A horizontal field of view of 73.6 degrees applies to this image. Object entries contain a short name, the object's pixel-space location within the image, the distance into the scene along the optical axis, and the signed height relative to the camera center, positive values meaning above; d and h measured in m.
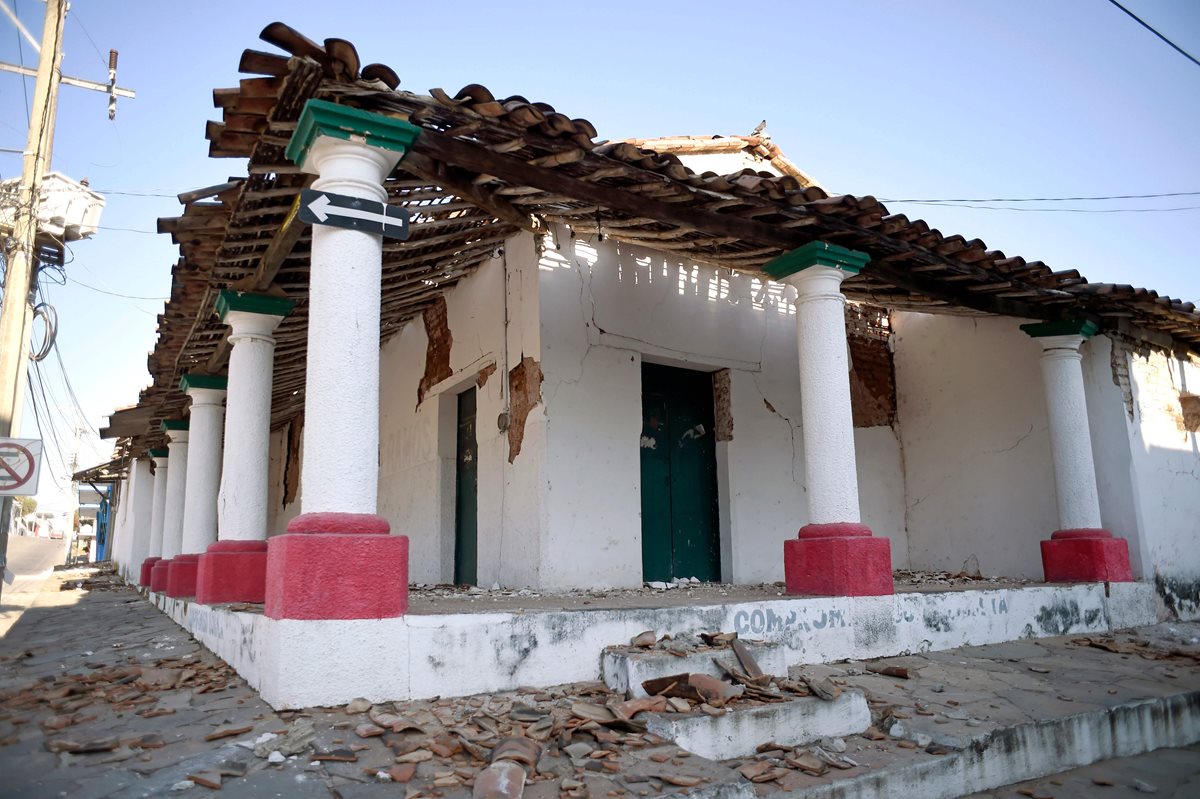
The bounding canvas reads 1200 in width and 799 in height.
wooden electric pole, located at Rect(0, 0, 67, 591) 9.88 +3.70
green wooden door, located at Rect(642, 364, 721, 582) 7.36 +0.46
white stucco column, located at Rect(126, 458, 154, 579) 16.56 +0.58
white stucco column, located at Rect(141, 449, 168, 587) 12.86 +0.47
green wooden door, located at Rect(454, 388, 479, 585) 7.99 +0.36
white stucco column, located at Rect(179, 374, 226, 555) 7.63 +0.75
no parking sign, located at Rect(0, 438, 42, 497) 8.03 +0.79
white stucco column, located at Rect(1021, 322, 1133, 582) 7.06 +0.39
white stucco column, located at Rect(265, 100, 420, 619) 3.60 +0.65
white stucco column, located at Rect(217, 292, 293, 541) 5.95 +0.92
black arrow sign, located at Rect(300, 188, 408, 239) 3.85 +1.57
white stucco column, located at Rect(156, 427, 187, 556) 10.70 +0.70
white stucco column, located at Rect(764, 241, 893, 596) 5.38 +0.51
